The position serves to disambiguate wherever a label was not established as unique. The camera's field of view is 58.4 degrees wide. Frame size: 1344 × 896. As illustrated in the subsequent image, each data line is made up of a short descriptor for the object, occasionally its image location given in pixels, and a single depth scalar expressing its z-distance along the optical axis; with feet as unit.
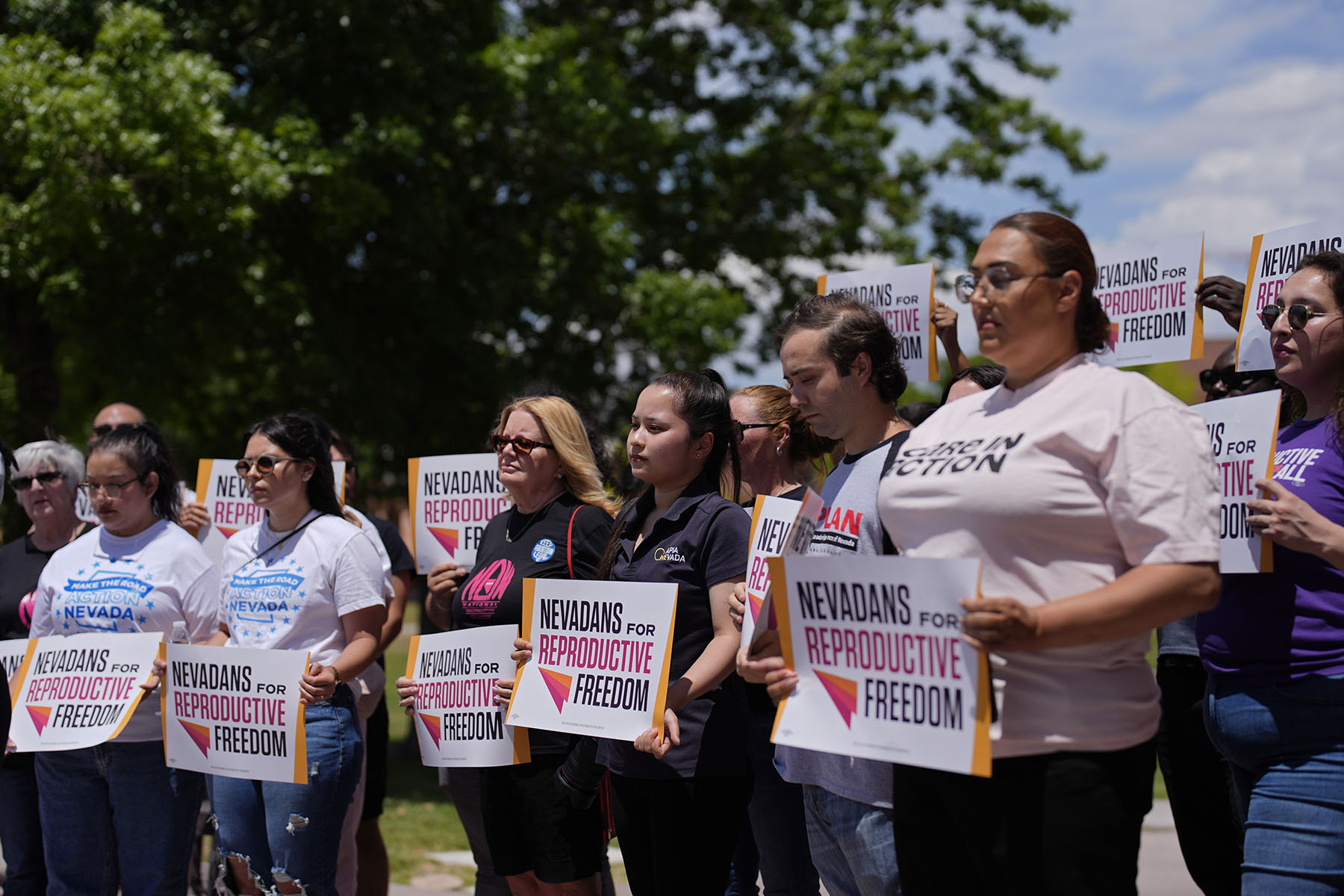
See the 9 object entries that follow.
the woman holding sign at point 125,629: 15.33
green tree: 33.17
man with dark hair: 9.93
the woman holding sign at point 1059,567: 7.55
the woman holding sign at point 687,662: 11.96
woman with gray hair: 16.35
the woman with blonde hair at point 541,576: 13.82
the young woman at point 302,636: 14.21
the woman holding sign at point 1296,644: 9.43
